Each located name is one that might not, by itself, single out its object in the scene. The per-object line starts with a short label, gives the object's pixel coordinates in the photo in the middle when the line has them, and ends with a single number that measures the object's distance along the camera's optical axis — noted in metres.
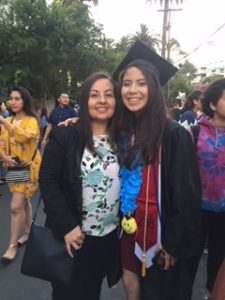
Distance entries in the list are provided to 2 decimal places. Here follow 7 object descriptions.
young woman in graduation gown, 1.33
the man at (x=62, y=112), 4.86
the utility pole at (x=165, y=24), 11.81
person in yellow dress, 2.37
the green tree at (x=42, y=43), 10.50
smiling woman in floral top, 1.39
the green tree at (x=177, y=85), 23.62
